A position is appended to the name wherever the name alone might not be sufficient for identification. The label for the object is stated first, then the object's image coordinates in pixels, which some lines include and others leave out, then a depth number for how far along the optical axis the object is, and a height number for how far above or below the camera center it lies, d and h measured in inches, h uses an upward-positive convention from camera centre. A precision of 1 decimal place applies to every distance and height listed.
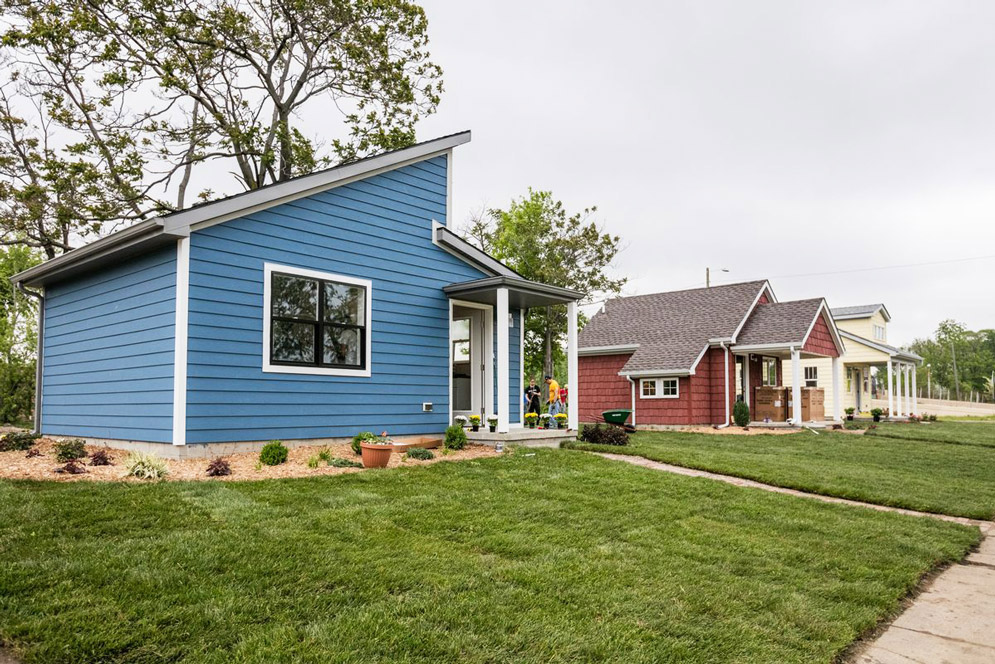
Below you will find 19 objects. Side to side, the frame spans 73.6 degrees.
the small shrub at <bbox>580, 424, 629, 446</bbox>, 498.6 -43.8
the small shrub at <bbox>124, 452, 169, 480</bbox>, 280.7 -37.2
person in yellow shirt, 596.9 -15.3
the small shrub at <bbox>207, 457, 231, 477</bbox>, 295.3 -40.0
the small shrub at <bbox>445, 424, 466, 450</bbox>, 418.3 -37.7
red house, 845.8 +34.5
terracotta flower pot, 332.5 -37.7
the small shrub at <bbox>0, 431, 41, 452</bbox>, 397.7 -37.8
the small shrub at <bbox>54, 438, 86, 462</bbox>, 327.0 -35.6
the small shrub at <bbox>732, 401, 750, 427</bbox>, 815.7 -44.5
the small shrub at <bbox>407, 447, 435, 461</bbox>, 374.3 -42.6
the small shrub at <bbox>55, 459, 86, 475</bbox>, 283.3 -38.2
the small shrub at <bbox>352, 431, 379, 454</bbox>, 367.2 -33.6
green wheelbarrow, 730.2 -43.0
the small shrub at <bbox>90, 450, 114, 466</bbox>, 310.1 -37.4
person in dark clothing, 682.2 -18.5
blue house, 356.5 +38.1
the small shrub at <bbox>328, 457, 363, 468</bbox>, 334.3 -42.7
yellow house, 1187.9 +32.3
